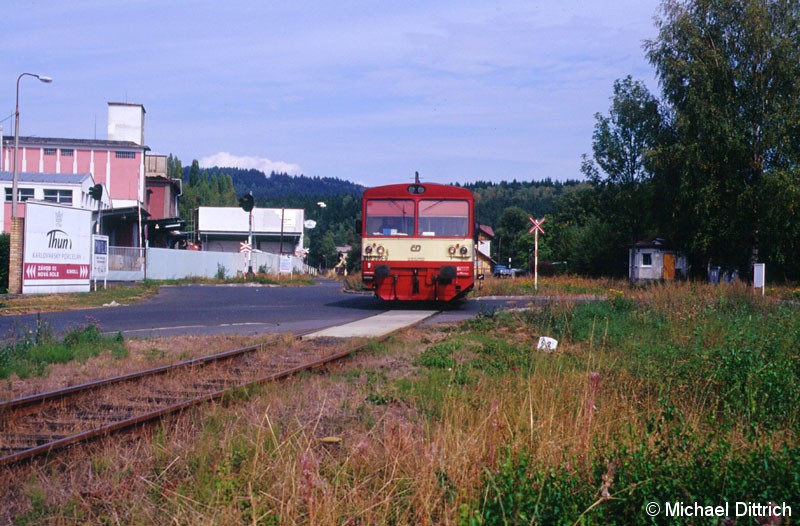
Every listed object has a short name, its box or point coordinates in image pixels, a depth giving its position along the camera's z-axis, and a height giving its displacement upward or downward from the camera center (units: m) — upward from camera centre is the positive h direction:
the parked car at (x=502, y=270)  81.72 -0.20
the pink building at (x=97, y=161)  57.69 +7.69
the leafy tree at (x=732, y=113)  31.22 +6.92
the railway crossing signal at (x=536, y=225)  28.14 +1.70
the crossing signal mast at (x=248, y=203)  48.01 +3.92
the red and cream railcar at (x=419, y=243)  18.83 +0.60
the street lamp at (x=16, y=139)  28.15 +4.74
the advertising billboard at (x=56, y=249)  23.41 +0.34
